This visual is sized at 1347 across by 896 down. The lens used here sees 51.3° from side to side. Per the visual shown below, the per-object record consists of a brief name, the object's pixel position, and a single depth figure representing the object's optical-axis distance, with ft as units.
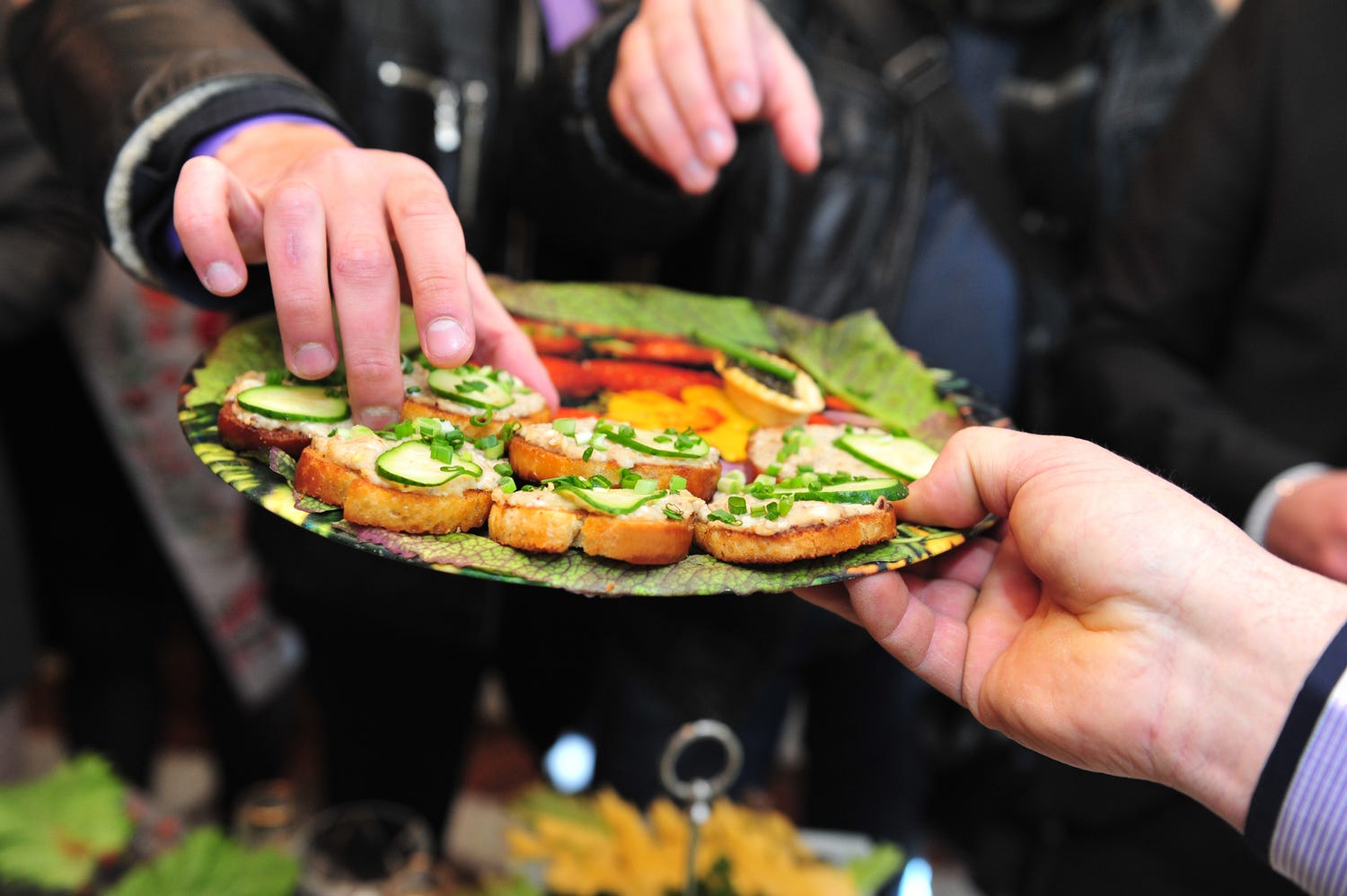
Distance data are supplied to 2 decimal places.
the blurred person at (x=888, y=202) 2.55
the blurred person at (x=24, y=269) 2.64
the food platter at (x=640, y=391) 1.50
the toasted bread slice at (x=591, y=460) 1.69
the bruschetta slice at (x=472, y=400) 1.77
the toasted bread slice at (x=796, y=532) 1.55
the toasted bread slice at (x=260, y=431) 1.63
